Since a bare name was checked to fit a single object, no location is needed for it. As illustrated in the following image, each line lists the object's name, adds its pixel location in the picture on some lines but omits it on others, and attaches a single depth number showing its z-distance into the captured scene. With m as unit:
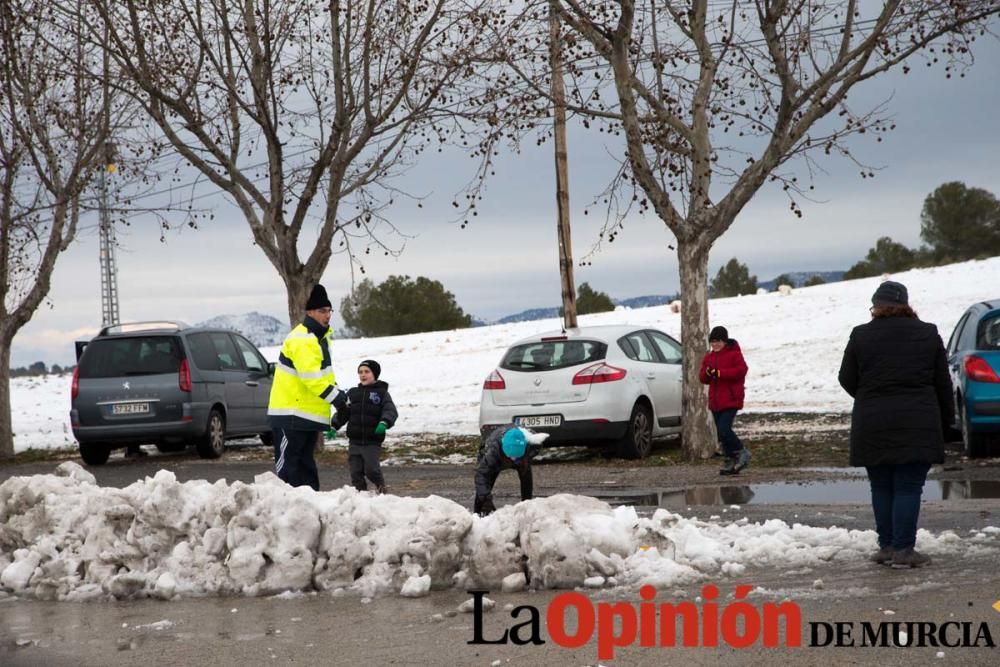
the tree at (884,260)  76.12
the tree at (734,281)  82.81
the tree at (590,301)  73.69
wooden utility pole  23.61
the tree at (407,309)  74.56
